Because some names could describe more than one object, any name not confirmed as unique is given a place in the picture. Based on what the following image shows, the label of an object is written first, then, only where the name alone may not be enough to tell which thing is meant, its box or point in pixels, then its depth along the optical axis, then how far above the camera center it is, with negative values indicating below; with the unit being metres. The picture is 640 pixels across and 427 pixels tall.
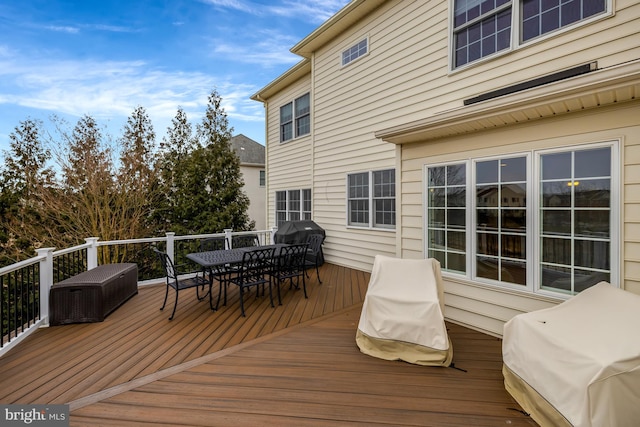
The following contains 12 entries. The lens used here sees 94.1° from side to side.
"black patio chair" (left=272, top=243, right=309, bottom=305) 4.89 -0.93
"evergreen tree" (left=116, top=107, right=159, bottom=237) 10.05 +1.13
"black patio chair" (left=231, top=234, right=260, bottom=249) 6.66 -0.78
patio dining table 4.32 -0.78
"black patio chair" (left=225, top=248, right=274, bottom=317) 4.39 -0.93
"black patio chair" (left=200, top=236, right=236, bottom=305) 6.23 -0.76
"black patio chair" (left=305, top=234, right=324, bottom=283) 6.51 -0.91
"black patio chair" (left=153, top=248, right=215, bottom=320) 4.19 -1.07
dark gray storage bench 3.84 -1.20
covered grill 6.89 -0.57
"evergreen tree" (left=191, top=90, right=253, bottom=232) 12.13 +1.32
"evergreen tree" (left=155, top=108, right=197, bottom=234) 11.62 +0.72
